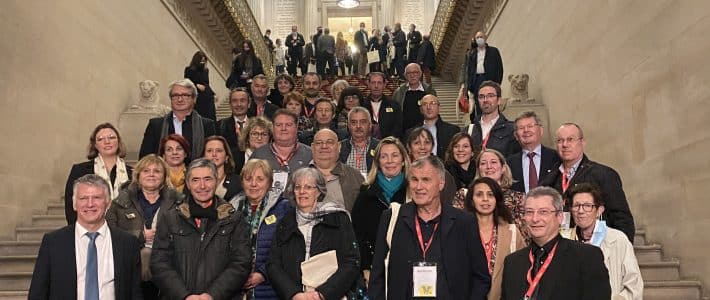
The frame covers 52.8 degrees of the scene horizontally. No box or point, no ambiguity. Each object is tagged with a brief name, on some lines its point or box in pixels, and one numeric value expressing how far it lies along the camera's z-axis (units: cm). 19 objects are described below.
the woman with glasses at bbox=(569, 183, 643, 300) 422
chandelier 3156
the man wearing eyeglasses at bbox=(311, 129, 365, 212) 531
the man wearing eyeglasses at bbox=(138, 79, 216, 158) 684
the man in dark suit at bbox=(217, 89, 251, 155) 768
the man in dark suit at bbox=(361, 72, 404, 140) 774
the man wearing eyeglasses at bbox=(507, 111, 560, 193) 566
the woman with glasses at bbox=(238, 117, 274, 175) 655
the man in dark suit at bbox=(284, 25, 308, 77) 2177
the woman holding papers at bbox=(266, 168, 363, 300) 434
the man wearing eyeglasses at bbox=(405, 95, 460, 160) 692
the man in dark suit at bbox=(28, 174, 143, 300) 401
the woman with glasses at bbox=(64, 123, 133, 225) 552
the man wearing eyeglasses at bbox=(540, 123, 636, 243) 477
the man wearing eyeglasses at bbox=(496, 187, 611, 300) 352
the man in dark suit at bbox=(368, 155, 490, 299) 403
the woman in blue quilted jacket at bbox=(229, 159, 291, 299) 454
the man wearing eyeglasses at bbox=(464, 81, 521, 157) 657
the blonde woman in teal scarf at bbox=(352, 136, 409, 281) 494
